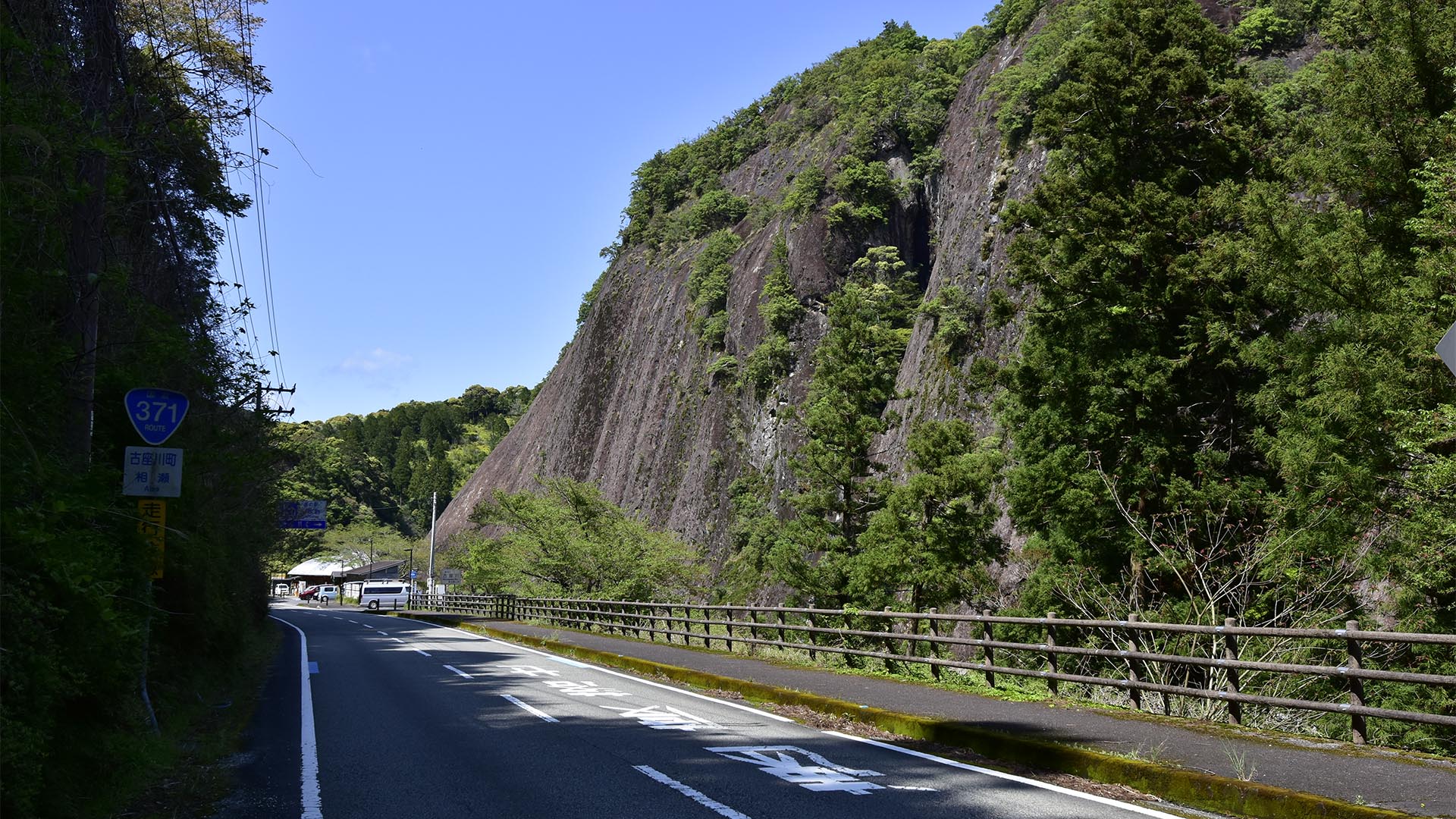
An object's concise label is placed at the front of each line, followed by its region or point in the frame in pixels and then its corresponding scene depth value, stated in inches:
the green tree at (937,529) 1013.2
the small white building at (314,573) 4585.1
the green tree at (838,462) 1161.4
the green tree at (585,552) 1534.2
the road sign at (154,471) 395.9
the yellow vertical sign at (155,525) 428.5
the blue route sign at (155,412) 404.2
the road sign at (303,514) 1498.5
